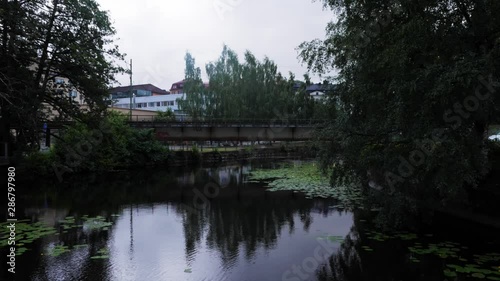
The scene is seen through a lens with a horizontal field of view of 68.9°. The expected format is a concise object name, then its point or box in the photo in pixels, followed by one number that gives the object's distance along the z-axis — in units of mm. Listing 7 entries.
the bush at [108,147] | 25500
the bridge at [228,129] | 36838
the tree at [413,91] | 7359
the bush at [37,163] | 23131
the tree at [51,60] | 16484
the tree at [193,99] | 56438
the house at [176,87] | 115656
